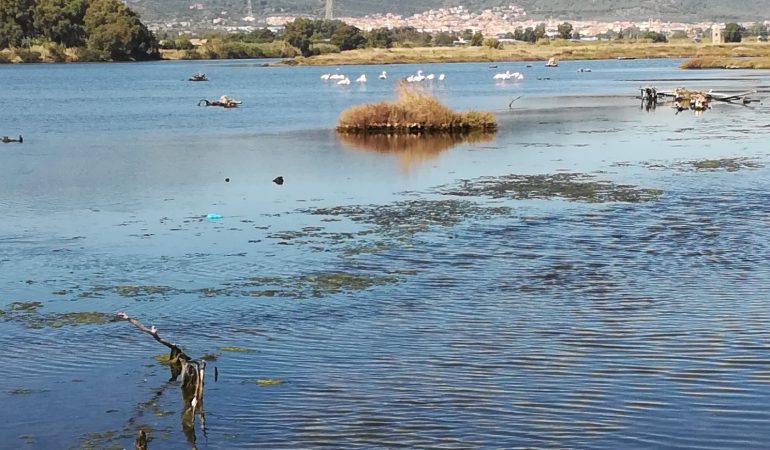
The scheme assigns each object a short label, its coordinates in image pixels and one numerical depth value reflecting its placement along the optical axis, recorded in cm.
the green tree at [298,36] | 19162
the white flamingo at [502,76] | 9889
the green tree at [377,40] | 19150
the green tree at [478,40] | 19750
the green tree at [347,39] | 18738
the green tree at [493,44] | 18788
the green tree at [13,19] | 16825
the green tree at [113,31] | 16638
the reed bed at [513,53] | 15998
